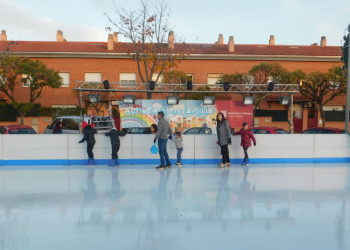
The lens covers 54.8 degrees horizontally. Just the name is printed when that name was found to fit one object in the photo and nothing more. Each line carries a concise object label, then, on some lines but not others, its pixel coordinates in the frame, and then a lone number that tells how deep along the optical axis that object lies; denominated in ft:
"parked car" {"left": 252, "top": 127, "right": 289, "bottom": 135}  48.33
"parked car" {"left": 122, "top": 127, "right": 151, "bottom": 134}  42.76
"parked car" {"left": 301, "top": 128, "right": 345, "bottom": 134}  48.14
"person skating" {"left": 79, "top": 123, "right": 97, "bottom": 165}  33.40
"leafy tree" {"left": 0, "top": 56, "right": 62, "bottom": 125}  69.62
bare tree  62.90
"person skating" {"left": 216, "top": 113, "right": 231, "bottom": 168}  32.86
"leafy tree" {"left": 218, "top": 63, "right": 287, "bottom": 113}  76.64
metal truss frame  74.37
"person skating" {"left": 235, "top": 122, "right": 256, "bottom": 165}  34.45
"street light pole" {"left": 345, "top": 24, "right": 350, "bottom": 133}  39.17
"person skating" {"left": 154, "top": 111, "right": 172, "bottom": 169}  31.60
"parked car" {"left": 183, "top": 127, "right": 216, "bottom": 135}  46.48
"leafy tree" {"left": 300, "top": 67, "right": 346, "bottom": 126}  72.95
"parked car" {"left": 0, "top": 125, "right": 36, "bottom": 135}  43.62
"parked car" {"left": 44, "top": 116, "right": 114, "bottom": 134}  49.01
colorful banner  41.29
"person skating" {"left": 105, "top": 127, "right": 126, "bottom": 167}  33.50
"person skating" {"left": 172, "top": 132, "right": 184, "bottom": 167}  34.42
